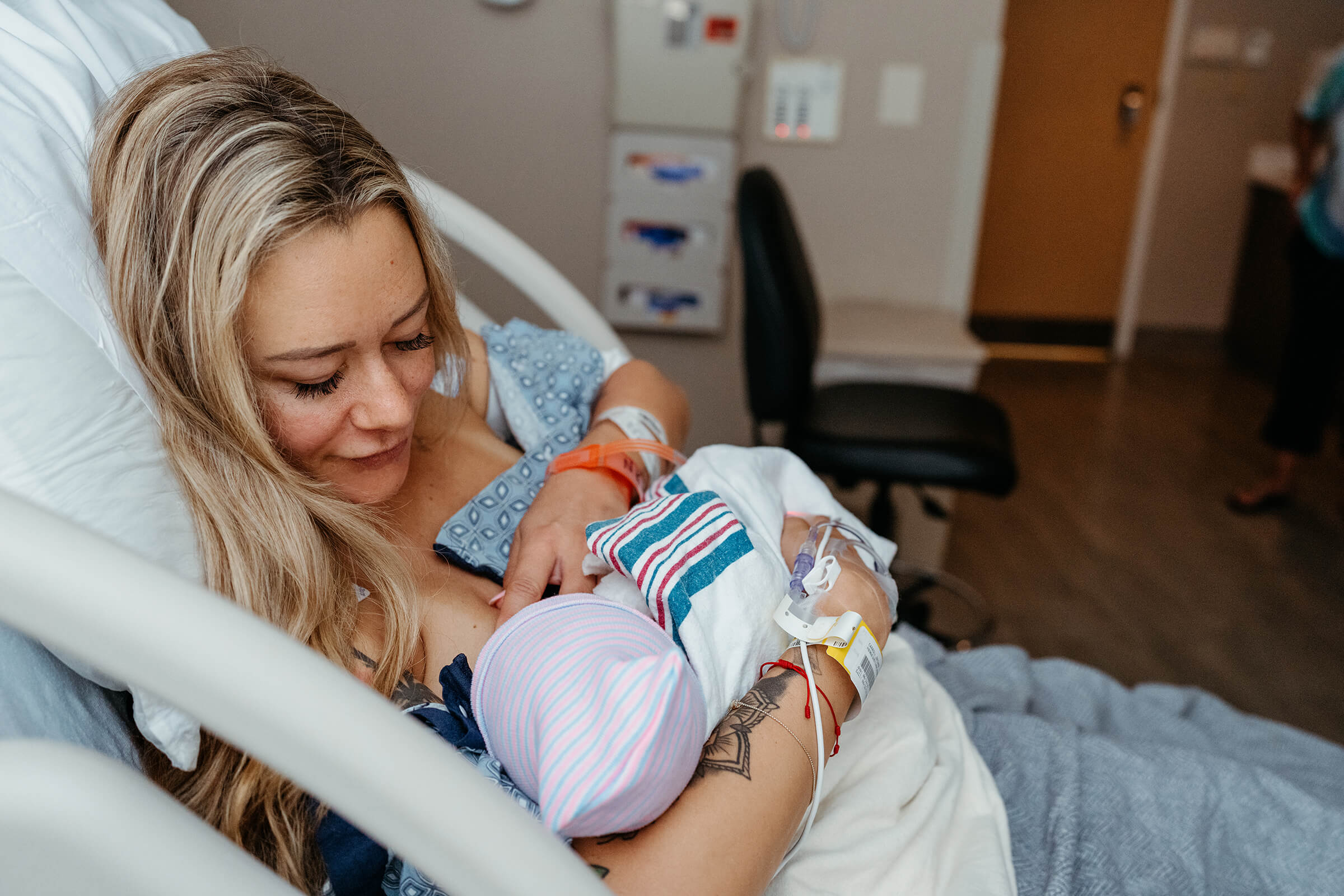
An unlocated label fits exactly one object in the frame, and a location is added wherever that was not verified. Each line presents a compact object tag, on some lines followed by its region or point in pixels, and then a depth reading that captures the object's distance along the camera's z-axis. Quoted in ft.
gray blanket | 3.20
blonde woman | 2.44
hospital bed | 1.55
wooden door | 14.53
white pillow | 2.34
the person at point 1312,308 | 9.25
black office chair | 6.62
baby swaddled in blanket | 2.09
